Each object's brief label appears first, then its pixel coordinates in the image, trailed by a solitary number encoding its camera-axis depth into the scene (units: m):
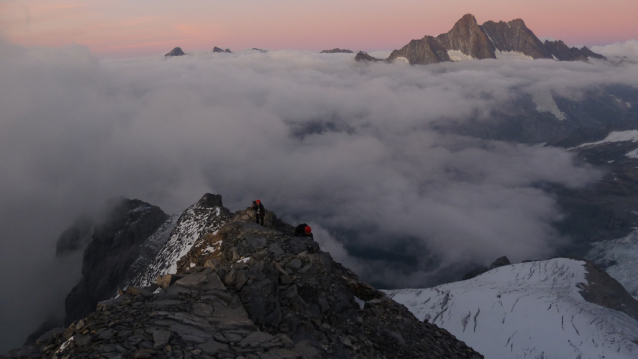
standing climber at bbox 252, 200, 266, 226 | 32.88
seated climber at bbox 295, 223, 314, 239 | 28.36
